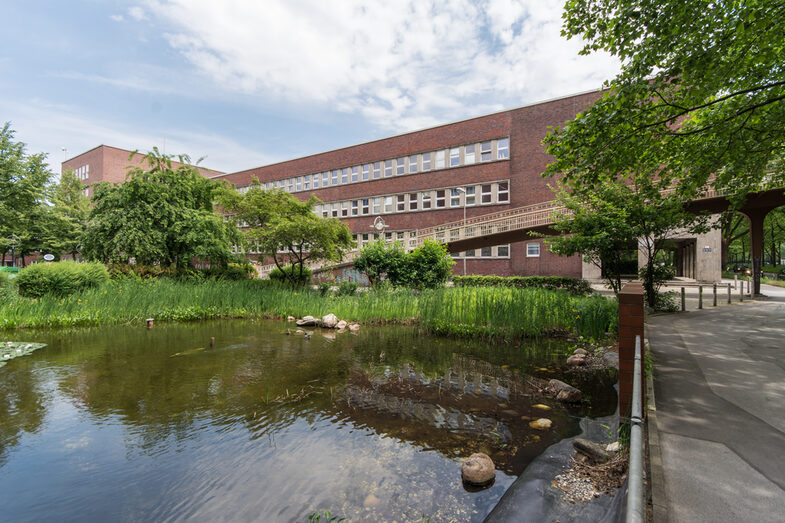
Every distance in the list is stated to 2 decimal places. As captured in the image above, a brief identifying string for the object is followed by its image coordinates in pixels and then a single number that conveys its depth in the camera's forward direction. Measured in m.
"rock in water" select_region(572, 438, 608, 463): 3.48
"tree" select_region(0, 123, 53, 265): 24.38
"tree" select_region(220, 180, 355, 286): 16.31
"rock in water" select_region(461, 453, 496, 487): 3.34
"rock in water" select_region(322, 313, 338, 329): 11.25
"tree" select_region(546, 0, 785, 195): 6.43
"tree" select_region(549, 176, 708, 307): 11.38
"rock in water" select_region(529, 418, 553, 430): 4.41
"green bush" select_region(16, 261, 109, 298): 12.28
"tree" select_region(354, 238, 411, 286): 15.81
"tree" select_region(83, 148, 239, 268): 16.11
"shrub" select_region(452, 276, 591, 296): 16.98
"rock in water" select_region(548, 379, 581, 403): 5.13
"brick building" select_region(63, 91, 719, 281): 27.97
